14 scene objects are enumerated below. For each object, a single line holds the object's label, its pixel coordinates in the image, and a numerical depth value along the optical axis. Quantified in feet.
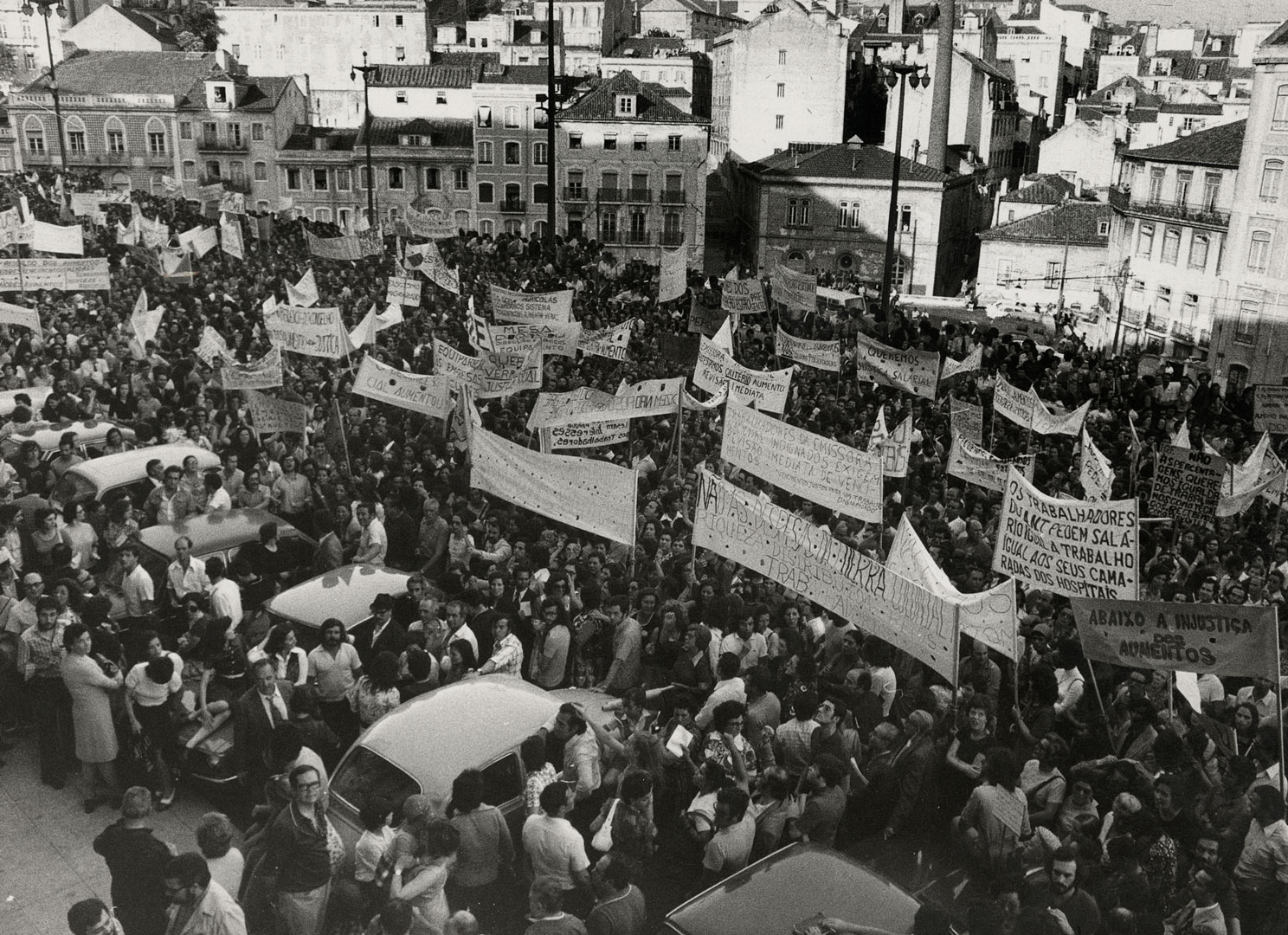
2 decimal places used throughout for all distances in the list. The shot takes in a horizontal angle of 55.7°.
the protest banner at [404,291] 73.97
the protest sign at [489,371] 51.49
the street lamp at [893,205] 84.17
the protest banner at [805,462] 37.19
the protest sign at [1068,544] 31.09
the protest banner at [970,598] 28.73
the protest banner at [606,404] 45.55
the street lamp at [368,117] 144.35
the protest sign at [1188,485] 42.63
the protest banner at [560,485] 35.70
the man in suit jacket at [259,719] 27.40
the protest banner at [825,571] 28.73
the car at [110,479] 41.86
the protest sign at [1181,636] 26.40
